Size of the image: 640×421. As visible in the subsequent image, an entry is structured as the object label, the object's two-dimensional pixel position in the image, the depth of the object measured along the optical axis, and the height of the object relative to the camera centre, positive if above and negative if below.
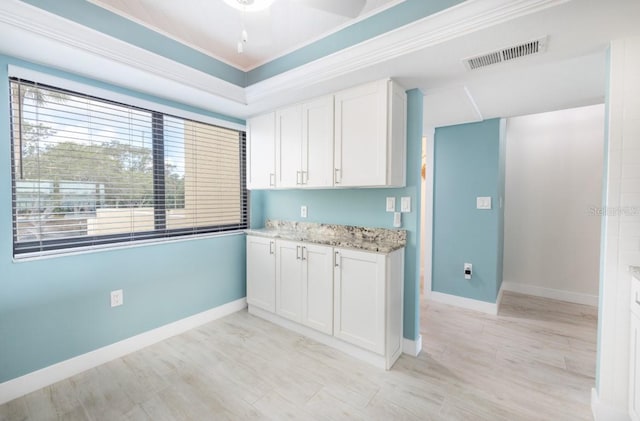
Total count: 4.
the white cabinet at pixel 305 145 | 2.48 +0.57
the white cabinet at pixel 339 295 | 2.17 -0.81
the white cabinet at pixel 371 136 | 2.14 +0.56
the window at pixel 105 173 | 1.96 +0.27
